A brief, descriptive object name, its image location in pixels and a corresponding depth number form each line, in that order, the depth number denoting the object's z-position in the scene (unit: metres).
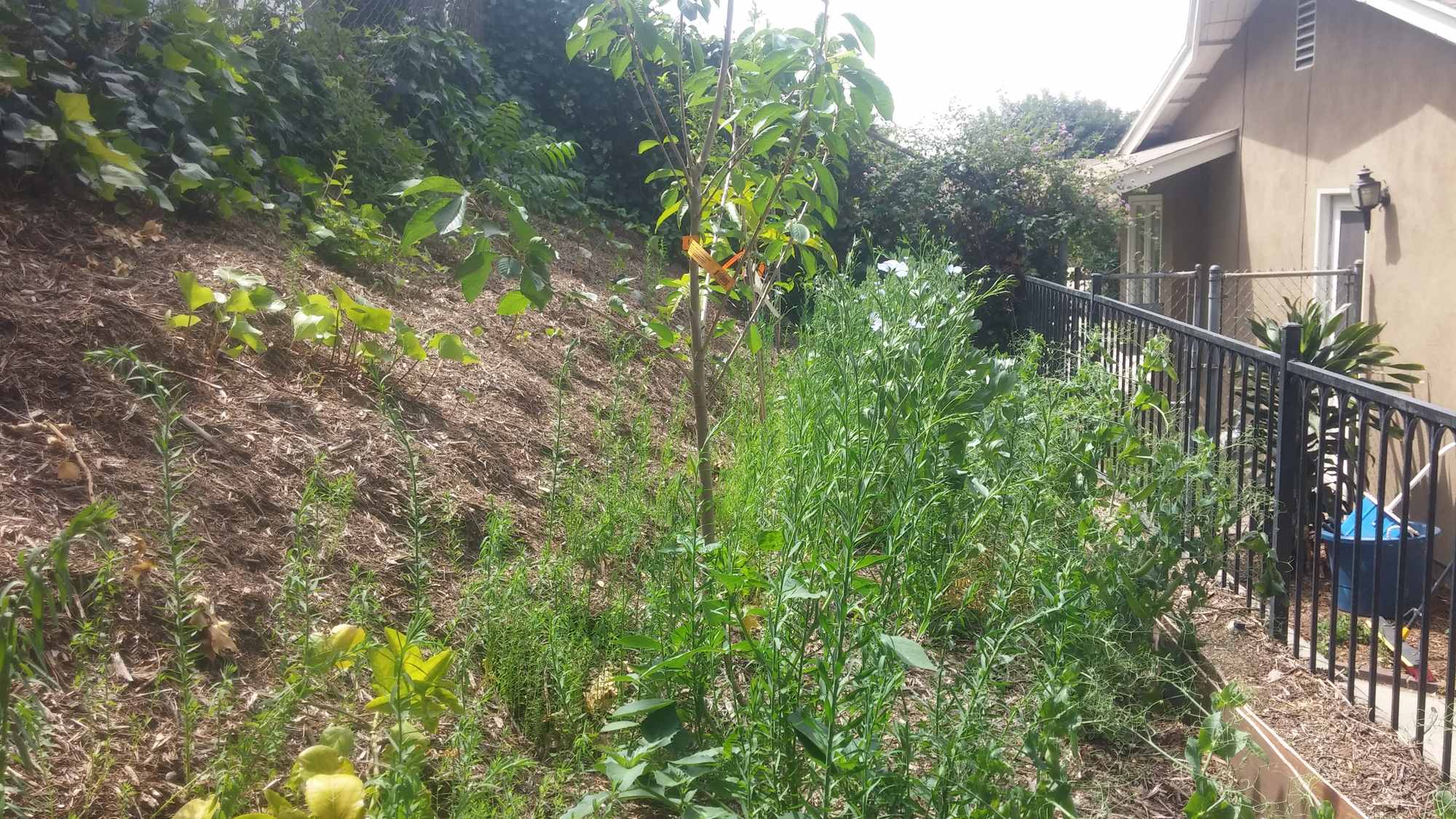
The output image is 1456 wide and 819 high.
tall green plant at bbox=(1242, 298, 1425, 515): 5.84
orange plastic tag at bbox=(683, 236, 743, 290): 2.94
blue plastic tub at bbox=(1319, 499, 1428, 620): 5.51
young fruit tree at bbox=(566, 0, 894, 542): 2.82
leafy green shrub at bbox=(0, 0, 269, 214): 3.68
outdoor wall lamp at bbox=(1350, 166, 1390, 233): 9.00
